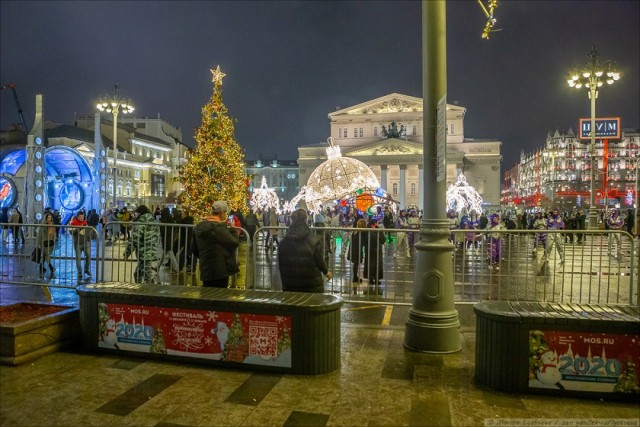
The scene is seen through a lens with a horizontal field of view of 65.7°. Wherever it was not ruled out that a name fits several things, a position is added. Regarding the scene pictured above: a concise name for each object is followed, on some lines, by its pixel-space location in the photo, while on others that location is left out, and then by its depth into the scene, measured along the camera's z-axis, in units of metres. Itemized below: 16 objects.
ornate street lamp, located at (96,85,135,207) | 29.89
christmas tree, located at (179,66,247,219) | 21.70
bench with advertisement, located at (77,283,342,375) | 5.04
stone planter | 5.23
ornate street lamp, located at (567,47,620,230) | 23.42
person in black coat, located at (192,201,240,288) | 6.40
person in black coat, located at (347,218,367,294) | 10.60
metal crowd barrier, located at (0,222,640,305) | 8.48
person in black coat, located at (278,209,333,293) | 6.13
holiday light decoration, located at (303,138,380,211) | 25.02
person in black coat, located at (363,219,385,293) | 10.07
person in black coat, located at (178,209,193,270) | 11.34
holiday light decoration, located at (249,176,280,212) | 36.75
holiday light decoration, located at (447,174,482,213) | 35.16
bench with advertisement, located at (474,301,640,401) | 4.39
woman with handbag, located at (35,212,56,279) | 10.00
